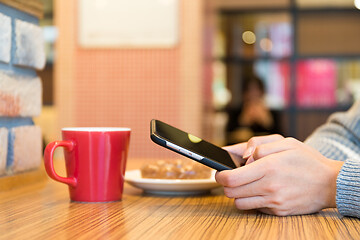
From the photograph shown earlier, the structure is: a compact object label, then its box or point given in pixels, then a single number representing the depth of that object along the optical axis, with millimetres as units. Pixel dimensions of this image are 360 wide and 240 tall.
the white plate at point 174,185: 838
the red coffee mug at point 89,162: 767
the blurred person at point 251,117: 4867
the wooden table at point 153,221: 573
